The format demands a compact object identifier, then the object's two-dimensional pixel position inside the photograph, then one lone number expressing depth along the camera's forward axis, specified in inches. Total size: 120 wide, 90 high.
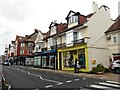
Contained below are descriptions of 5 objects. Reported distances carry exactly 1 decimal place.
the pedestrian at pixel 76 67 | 502.3
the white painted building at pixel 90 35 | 509.6
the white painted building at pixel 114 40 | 516.2
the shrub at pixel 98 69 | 475.4
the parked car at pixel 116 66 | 452.5
